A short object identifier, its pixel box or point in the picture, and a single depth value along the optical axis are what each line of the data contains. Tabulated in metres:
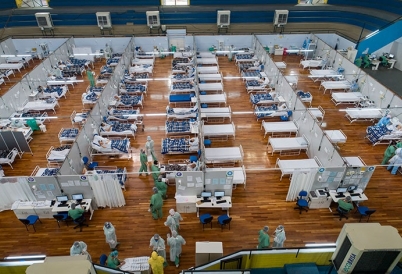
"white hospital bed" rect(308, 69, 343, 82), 16.94
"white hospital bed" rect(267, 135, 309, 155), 11.58
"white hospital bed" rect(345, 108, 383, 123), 13.58
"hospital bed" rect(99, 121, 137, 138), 12.53
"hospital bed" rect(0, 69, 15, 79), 17.91
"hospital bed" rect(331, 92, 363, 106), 14.81
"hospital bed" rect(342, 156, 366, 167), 10.59
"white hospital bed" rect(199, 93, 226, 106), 14.82
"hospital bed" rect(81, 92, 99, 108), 14.72
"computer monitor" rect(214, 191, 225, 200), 9.34
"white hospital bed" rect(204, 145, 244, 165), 11.00
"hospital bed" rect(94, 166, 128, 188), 10.23
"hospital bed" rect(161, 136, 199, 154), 11.70
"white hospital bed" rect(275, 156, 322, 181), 10.45
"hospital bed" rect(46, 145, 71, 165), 11.21
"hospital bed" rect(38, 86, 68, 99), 15.35
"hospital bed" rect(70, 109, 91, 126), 13.35
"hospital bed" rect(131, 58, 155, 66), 18.98
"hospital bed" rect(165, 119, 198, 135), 12.71
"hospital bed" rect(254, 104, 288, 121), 13.37
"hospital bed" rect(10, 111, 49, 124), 13.50
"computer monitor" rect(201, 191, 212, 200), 9.26
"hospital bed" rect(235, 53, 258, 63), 19.22
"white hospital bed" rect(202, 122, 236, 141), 12.48
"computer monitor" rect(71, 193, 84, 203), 9.21
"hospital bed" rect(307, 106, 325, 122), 13.69
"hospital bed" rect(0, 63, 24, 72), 18.54
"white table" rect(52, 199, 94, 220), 8.99
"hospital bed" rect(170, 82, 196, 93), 15.97
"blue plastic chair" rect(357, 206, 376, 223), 8.85
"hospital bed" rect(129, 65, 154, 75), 18.05
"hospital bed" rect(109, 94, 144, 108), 14.52
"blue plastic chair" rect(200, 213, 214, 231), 8.55
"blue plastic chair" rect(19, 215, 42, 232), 8.63
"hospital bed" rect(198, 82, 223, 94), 15.97
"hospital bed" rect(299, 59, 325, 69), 18.83
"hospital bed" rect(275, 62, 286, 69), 18.72
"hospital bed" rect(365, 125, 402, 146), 12.16
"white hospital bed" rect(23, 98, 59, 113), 14.26
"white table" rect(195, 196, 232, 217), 9.16
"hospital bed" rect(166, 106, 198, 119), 13.77
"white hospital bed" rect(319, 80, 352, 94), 15.93
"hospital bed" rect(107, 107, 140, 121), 13.32
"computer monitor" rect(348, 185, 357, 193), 9.55
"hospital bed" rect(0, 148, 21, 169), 11.33
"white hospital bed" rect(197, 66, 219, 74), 17.83
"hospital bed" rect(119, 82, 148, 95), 15.73
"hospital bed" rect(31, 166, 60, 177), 10.13
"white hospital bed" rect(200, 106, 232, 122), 13.55
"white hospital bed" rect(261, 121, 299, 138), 12.51
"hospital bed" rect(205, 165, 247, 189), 10.12
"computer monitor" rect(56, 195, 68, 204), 9.13
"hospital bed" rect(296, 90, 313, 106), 14.79
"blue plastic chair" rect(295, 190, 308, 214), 9.16
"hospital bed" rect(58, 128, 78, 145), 12.20
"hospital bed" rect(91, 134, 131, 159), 11.52
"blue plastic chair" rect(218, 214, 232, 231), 8.57
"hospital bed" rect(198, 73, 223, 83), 16.97
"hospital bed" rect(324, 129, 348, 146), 12.05
